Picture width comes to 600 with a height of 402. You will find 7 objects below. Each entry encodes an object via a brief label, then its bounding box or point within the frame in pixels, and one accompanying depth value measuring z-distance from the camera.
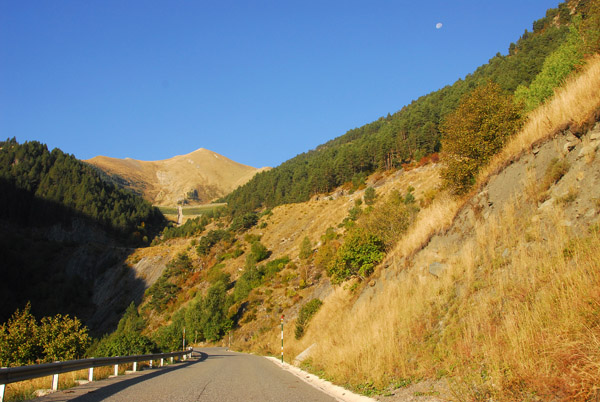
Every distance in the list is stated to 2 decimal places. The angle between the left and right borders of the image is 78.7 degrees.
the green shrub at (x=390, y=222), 25.98
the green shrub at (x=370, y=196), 65.08
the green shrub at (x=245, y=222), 94.26
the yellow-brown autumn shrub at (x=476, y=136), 16.72
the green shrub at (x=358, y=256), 21.69
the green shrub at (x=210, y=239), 90.40
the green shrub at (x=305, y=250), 58.56
